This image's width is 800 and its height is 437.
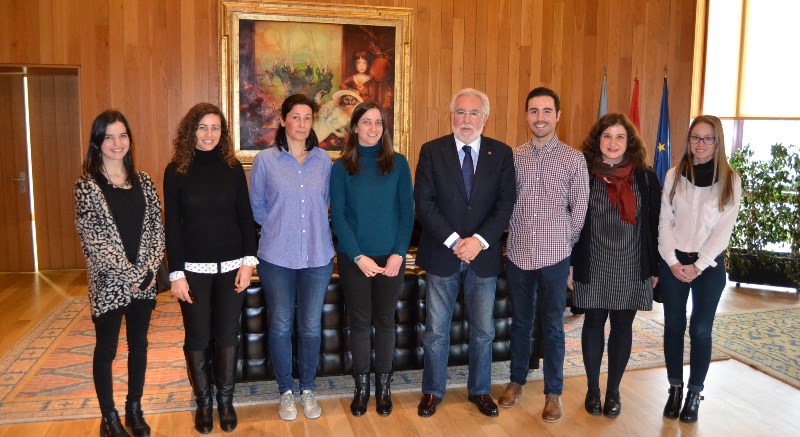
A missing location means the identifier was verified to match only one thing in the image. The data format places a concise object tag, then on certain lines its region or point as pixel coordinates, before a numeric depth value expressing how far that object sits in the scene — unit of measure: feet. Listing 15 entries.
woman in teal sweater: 10.28
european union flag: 23.02
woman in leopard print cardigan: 8.97
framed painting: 20.76
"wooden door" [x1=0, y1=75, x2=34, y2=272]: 22.57
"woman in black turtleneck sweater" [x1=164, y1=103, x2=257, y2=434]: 9.50
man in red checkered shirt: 10.43
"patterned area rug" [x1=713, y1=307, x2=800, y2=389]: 13.98
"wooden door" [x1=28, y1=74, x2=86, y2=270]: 22.72
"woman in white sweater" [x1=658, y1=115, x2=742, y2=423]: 10.27
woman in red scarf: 10.39
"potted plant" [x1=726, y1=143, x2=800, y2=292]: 20.80
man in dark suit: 10.40
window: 22.81
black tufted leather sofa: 11.58
